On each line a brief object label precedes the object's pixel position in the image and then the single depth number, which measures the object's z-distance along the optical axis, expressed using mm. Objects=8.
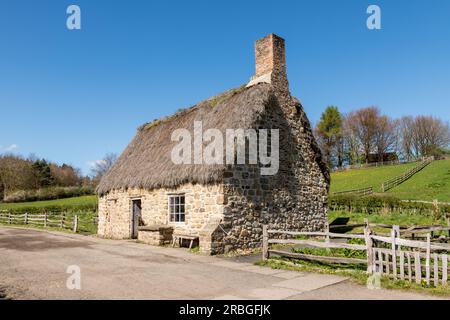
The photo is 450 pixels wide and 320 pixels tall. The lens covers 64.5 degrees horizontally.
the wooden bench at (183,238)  13242
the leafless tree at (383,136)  59188
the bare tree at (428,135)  57753
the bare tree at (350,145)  59438
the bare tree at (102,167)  78375
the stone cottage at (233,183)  12961
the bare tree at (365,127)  59281
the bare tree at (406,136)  61281
